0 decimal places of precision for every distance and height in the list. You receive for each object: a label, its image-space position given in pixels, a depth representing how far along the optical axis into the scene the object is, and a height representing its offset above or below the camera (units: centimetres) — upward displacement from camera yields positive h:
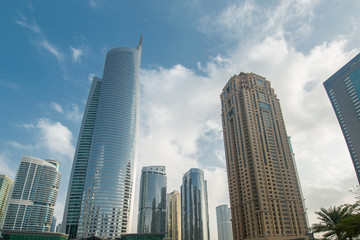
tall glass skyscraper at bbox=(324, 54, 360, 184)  14200 +7232
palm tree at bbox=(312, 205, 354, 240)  3240 +158
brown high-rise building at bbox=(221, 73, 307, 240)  11744 +3363
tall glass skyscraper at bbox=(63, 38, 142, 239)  17488 +3366
